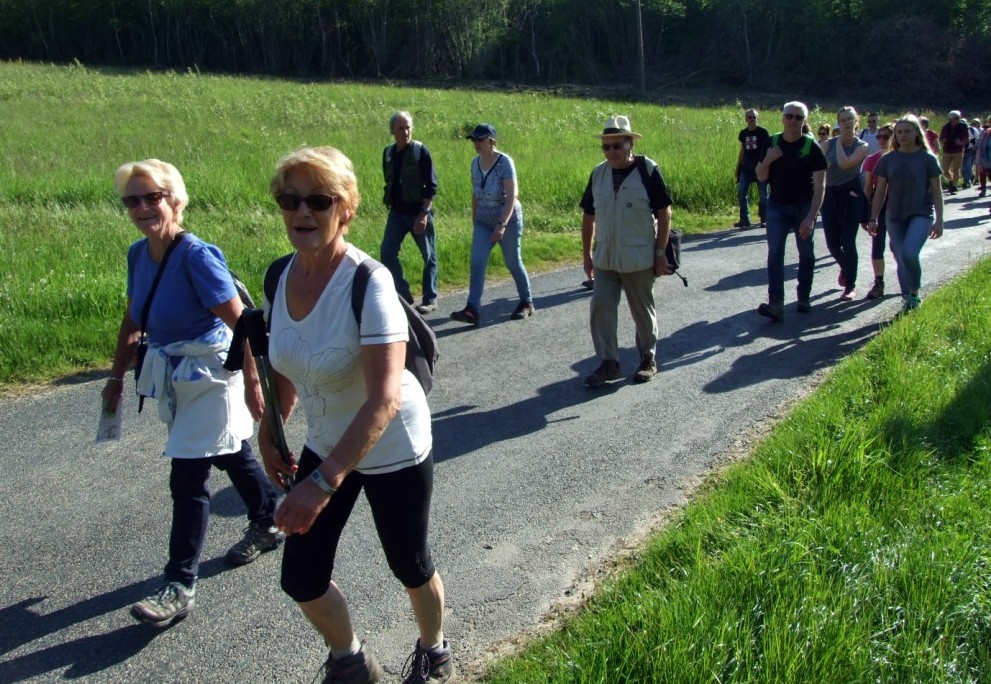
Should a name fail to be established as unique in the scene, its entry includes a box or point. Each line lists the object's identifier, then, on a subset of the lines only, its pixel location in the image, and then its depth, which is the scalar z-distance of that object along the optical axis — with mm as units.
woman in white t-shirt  2674
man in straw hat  6398
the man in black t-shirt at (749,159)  13812
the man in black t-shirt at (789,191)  7965
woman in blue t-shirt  3754
